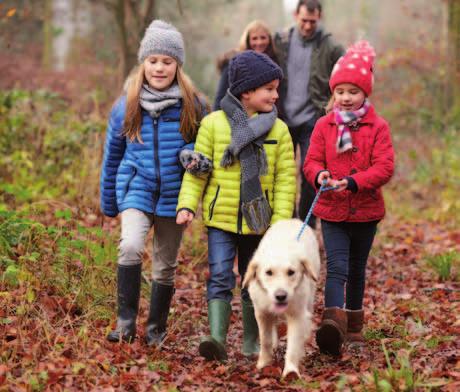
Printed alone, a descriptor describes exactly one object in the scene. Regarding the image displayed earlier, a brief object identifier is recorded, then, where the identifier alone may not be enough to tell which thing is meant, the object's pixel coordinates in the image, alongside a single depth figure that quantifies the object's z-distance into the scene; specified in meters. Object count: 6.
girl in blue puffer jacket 9.85
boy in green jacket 9.60
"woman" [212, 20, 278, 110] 14.50
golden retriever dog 8.47
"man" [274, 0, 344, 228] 14.52
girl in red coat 9.69
